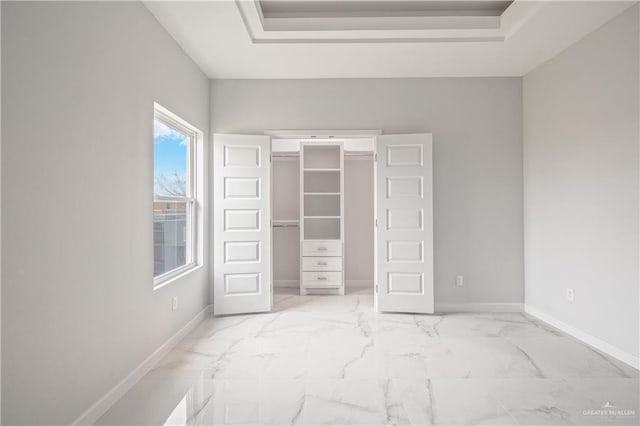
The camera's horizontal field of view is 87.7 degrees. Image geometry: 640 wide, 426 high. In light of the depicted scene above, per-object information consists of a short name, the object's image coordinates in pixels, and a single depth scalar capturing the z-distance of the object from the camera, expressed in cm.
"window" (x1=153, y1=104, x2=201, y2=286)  293
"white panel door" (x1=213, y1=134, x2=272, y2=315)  389
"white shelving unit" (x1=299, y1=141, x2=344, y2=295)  499
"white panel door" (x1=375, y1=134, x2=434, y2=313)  391
